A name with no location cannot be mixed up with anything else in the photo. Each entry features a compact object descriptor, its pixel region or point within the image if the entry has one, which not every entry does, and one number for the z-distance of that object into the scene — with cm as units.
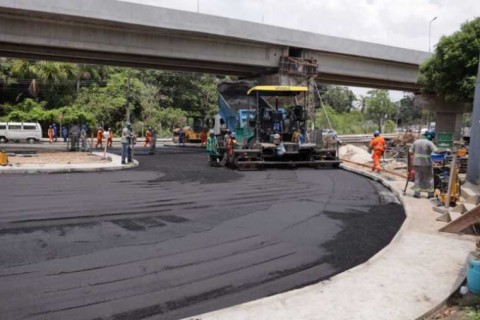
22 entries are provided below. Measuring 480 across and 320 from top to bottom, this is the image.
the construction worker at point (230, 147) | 1809
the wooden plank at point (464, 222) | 732
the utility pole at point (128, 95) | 4733
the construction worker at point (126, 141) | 1838
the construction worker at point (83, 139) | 2578
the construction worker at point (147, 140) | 3394
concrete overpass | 2216
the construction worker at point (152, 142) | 2594
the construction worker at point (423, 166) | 1129
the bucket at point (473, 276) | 474
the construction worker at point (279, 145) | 1789
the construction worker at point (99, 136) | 3145
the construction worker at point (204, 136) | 3476
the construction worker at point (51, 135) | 3753
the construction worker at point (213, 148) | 1920
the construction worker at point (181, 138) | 3634
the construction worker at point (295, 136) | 1842
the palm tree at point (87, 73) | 5138
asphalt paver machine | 1786
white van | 3741
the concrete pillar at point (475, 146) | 1198
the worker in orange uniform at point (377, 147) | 1714
